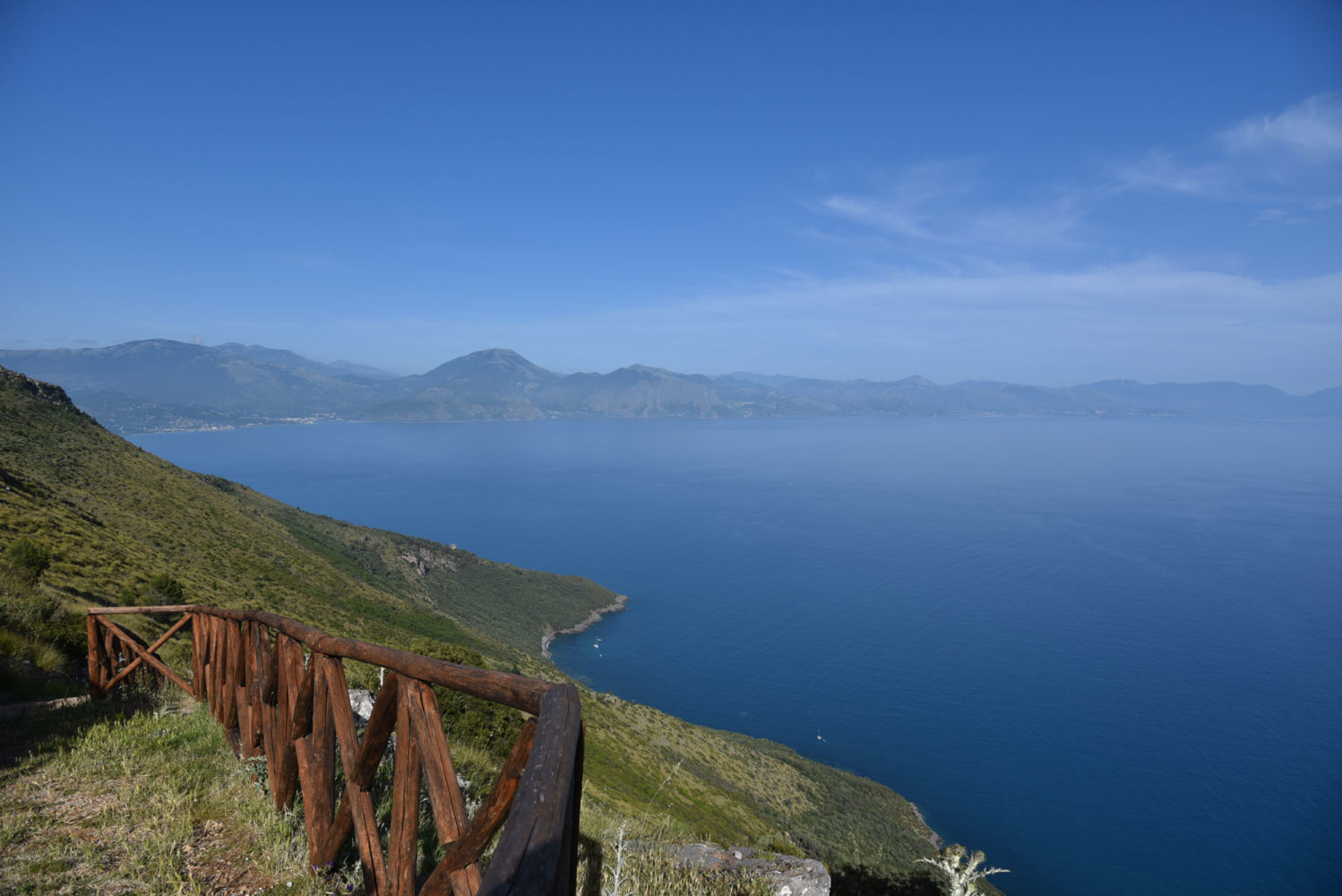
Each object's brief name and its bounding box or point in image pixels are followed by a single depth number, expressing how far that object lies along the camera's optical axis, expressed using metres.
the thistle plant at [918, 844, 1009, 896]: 4.95
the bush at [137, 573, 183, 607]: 21.29
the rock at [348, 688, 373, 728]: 9.82
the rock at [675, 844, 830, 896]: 6.00
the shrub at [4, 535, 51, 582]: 15.48
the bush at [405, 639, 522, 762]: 12.92
